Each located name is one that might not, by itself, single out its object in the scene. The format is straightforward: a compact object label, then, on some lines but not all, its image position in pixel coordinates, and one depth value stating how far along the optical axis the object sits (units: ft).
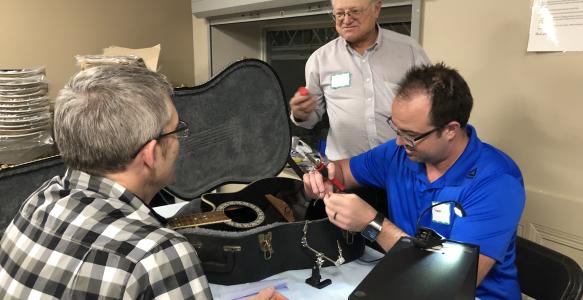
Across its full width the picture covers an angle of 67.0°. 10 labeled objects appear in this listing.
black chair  3.27
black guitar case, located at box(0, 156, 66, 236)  4.37
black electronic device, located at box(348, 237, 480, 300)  2.34
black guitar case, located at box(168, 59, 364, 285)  3.84
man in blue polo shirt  3.56
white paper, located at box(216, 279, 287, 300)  3.42
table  3.39
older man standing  5.51
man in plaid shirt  2.24
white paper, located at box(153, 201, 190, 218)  4.92
